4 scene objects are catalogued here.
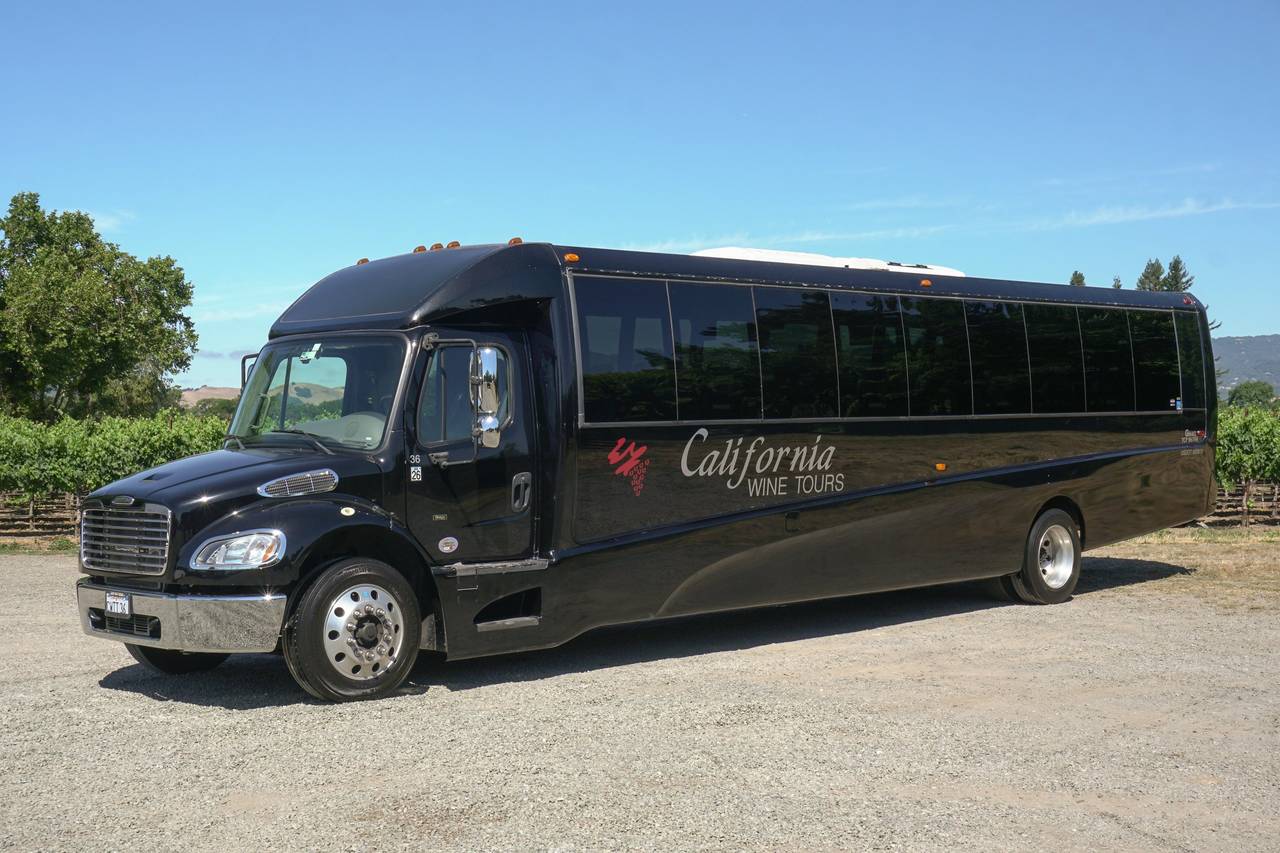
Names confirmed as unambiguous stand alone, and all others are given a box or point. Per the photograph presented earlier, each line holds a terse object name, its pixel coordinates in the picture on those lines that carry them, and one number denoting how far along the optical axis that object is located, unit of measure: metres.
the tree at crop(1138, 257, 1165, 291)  143.50
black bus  8.86
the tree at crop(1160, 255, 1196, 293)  149.50
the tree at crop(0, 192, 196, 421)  54.94
